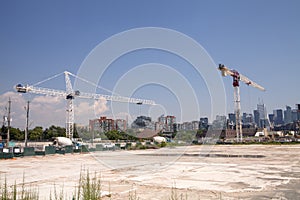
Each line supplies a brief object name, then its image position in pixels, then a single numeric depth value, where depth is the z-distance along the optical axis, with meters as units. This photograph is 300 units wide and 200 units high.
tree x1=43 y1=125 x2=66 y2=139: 87.01
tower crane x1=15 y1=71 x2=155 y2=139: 65.68
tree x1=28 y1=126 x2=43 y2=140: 80.31
